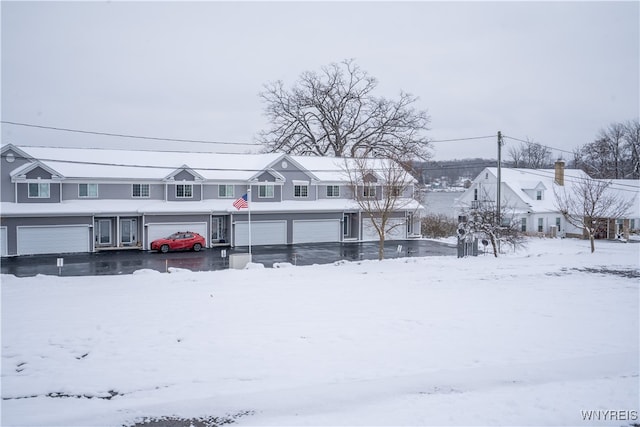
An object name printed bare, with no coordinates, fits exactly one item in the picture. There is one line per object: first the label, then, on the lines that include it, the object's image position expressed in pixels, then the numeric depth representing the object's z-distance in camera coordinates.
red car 32.25
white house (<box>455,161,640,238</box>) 45.94
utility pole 33.50
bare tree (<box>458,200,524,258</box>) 28.75
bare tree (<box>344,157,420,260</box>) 26.36
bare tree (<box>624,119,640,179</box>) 71.81
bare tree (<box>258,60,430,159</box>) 55.94
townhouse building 31.23
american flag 29.69
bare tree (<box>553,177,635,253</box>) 32.19
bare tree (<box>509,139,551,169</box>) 89.88
